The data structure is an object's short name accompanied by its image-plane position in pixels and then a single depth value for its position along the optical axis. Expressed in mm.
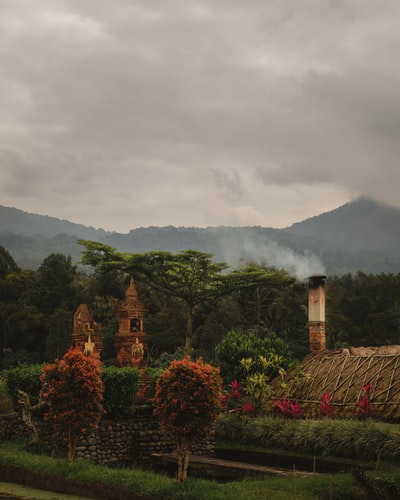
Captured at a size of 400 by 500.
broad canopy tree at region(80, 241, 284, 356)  33469
